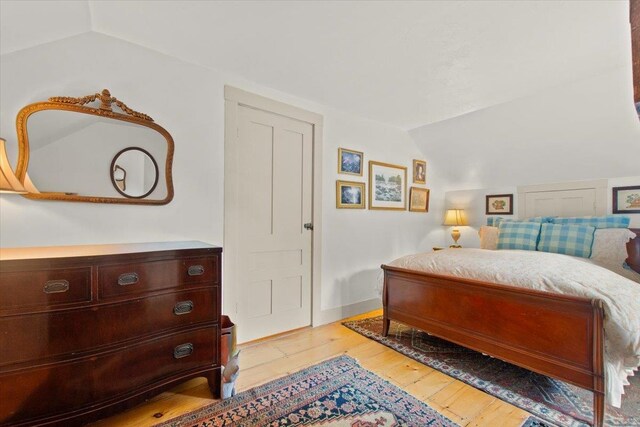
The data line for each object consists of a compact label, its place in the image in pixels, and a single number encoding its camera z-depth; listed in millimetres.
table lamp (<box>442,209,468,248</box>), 4293
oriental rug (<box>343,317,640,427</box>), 1679
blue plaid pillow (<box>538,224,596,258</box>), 2791
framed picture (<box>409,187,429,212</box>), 4098
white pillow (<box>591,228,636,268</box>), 2602
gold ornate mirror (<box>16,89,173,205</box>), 1745
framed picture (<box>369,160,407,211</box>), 3603
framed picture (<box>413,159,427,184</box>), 4173
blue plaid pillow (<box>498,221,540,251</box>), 3123
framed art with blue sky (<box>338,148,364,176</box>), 3285
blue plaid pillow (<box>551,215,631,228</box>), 2852
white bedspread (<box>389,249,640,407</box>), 1548
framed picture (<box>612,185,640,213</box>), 2969
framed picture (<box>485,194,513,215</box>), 3951
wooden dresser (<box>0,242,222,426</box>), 1314
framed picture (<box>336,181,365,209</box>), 3262
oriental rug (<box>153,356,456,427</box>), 1646
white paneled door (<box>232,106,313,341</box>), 2629
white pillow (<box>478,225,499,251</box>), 3572
